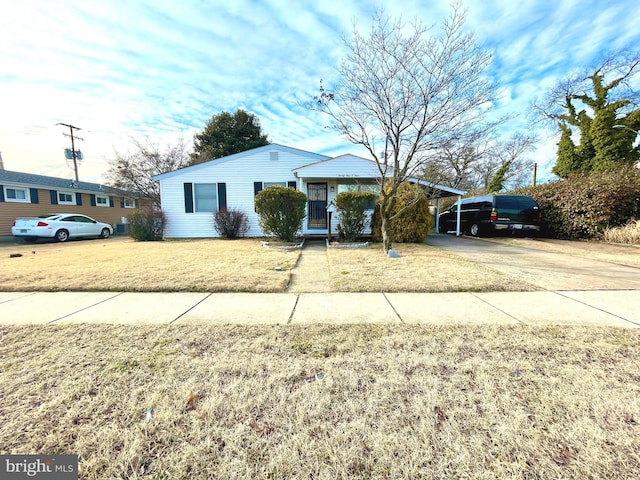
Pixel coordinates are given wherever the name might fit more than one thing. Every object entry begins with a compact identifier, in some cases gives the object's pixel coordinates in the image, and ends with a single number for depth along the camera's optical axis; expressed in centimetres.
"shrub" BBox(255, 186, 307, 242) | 861
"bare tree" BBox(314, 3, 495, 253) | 633
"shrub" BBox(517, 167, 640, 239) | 921
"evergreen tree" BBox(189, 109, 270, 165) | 2234
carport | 889
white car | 1214
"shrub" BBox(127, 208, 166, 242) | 1166
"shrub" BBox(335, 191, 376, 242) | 897
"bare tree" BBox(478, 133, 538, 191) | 2530
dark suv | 1056
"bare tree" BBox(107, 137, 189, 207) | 1869
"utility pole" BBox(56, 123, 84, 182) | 2486
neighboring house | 1489
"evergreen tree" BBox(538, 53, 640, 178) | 1501
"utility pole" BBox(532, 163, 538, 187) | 2509
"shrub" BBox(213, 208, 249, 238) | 1168
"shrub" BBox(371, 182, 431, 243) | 934
